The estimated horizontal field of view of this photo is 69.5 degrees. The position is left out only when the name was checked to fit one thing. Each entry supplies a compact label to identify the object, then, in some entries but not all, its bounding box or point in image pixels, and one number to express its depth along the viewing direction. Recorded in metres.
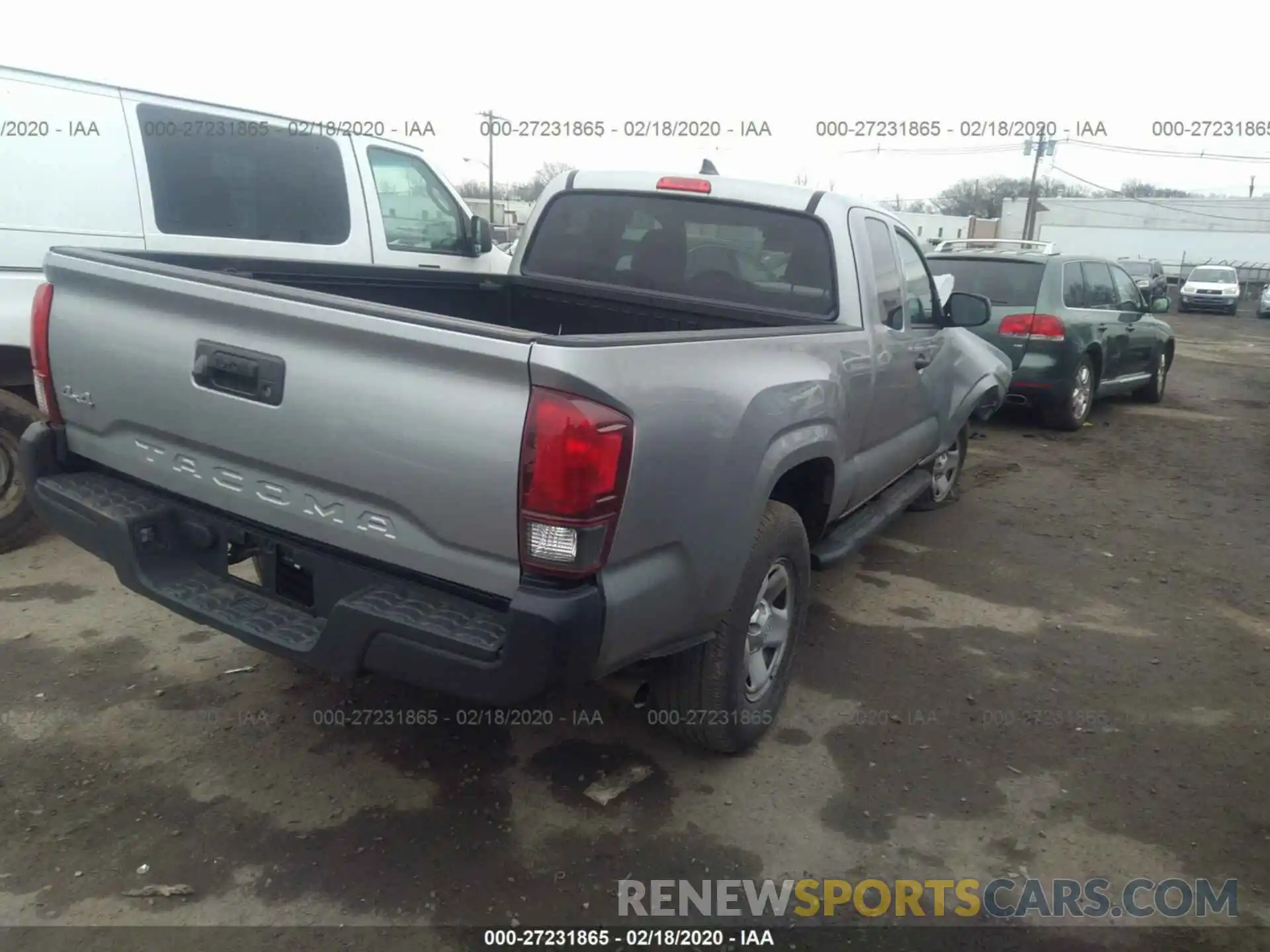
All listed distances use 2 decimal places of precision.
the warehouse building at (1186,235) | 52.69
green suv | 8.48
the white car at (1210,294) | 31.44
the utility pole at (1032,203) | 40.41
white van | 4.17
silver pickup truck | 2.16
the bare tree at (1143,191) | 74.62
